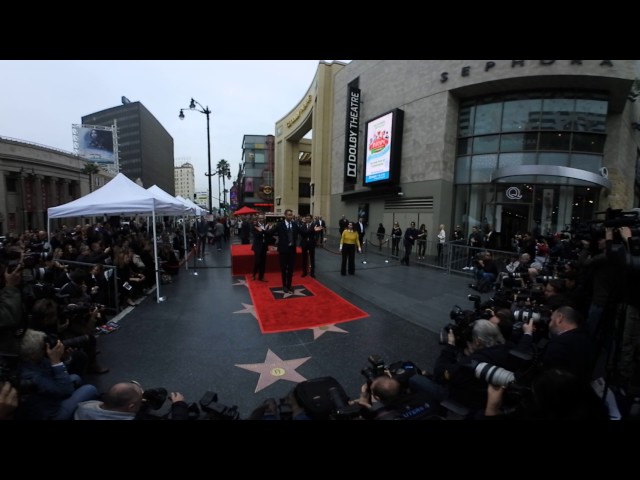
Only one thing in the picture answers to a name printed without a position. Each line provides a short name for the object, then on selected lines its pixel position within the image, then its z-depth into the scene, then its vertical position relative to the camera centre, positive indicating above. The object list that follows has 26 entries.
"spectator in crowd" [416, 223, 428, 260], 12.89 -1.06
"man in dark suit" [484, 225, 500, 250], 12.73 -0.93
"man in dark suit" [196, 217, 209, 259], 13.42 -0.81
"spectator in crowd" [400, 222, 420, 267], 11.87 -0.99
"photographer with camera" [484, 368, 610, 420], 1.70 -1.06
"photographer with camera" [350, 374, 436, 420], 2.05 -1.36
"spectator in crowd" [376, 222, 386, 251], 14.54 -0.92
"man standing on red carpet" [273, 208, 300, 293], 7.99 -0.93
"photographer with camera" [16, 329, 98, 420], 2.31 -1.48
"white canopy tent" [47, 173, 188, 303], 7.37 +0.14
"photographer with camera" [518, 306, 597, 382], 2.43 -1.08
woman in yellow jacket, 9.50 -1.05
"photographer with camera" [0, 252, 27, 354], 3.22 -1.27
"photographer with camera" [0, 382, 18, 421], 1.87 -1.26
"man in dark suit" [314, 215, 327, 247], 18.36 -1.63
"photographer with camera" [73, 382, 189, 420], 2.06 -1.41
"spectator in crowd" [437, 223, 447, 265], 11.99 -1.08
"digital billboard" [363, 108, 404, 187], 16.73 +4.03
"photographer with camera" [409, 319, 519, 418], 2.31 -1.29
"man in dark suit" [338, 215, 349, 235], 16.13 -0.49
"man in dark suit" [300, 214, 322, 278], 9.41 -1.08
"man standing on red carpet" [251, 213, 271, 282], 8.91 -1.06
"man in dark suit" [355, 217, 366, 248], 11.60 -0.54
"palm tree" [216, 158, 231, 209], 70.56 +11.26
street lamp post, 18.55 +6.34
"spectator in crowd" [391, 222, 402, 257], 13.46 -1.03
